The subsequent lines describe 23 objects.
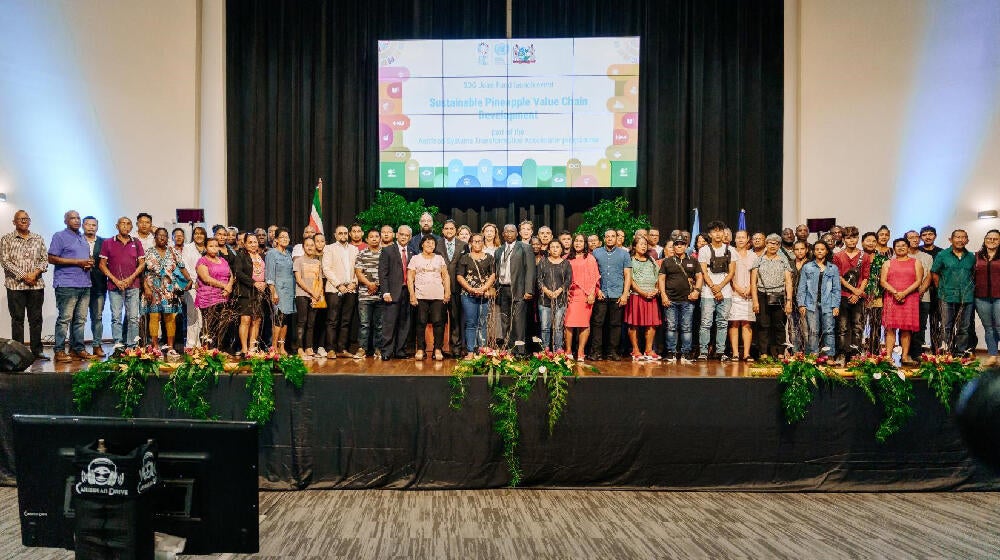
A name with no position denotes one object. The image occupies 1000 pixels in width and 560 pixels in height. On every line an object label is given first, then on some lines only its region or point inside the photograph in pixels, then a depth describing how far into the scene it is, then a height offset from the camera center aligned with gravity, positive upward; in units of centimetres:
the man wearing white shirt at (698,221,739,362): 663 -10
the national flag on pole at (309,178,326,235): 868 +84
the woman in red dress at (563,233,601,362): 659 -21
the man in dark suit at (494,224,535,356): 644 -11
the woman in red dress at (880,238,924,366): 652 -12
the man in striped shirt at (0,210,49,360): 600 -4
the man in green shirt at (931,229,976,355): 664 -6
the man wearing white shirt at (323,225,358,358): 665 -16
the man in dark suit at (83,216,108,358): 654 -16
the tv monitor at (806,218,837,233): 809 +69
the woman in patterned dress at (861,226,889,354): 606 -3
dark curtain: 999 +270
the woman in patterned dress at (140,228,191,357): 669 -17
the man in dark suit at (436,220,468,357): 671 +12
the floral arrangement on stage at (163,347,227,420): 434 -78
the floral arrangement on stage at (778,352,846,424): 435 -70
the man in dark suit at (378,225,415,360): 636 -17
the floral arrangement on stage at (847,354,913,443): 438 -77
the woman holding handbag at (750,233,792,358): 664 -5
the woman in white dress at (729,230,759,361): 658 -27
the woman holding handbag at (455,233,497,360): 644 -12
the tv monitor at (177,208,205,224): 859 +74
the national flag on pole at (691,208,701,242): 948 +72
